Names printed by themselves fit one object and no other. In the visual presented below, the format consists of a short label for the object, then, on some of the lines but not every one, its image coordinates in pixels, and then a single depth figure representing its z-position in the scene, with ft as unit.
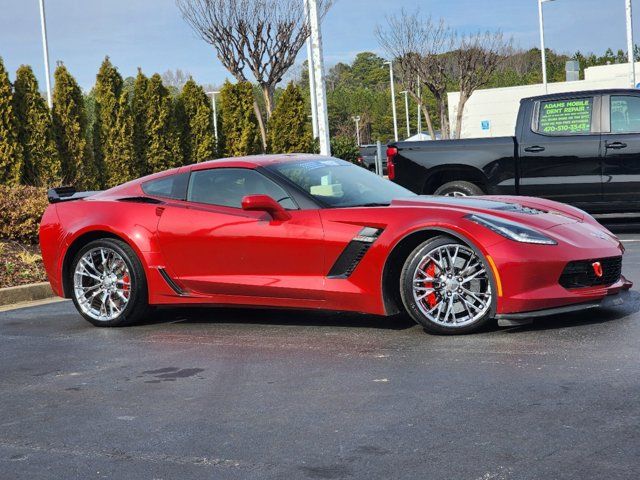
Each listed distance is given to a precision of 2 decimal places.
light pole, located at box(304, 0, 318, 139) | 113.35
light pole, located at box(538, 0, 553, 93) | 177.68
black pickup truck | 40.75
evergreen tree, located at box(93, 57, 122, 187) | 64.18
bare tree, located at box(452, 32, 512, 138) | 165.58
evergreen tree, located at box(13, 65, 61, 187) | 54.85
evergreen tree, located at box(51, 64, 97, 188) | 58.65
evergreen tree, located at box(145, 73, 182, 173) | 67.00
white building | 182.29
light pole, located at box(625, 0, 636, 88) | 117.91
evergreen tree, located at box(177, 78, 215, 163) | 71.10
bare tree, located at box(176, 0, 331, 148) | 109.50
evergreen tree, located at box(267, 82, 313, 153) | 76.79
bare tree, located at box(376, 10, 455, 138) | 163.94
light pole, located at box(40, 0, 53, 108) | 106.01
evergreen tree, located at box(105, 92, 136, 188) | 64.18
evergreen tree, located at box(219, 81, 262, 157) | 73.05
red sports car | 21.35
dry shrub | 42.83
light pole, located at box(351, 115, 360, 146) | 291.17
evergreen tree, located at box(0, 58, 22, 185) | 52.95
